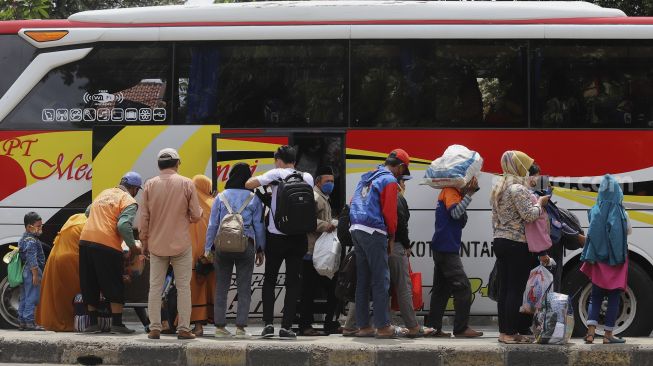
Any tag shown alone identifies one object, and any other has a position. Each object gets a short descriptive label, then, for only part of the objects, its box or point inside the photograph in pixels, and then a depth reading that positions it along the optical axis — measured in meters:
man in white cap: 9.92
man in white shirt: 10.16
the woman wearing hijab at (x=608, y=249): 9.73
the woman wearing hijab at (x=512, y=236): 9.63
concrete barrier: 9.24
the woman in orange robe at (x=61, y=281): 11.02
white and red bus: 11.34
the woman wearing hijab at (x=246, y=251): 10.20
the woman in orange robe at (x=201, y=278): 10.73
